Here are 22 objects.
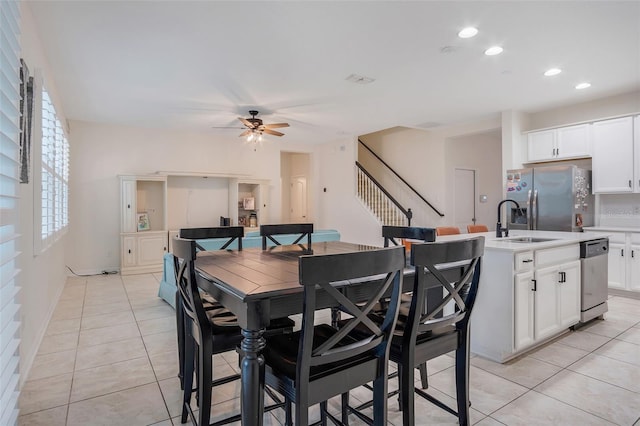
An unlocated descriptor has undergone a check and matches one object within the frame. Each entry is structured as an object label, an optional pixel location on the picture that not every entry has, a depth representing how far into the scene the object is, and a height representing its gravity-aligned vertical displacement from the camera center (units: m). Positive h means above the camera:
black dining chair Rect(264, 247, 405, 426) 1.25 -0.56
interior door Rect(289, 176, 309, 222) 9.85 +0.34
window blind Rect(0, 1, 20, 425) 1.29 +0.08
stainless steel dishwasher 3.30 -0.67
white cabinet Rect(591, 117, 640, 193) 4.72 +0.75
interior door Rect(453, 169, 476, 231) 7.42 +0.29
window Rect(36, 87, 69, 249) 3.54 +0.44
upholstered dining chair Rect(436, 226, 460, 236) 4.40 -0.26
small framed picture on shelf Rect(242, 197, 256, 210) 8.08 +0.21
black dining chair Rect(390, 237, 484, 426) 1.54 -0.56
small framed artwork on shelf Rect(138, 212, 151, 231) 6.73 -0.18
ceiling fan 5.44 +1.35
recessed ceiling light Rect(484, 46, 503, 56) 3.48 +1.62
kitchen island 2.63 -0.69
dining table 1.38 -0.37
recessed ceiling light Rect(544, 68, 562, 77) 4.05 +1.64
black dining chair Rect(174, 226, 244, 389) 2.07 -0.59
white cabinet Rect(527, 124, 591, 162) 5.14 +1.03
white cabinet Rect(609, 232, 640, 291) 4.47 -0.66
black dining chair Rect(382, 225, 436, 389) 2.31 -0.18
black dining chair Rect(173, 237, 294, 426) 1.66 -0.63
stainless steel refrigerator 4.87 +0.18
